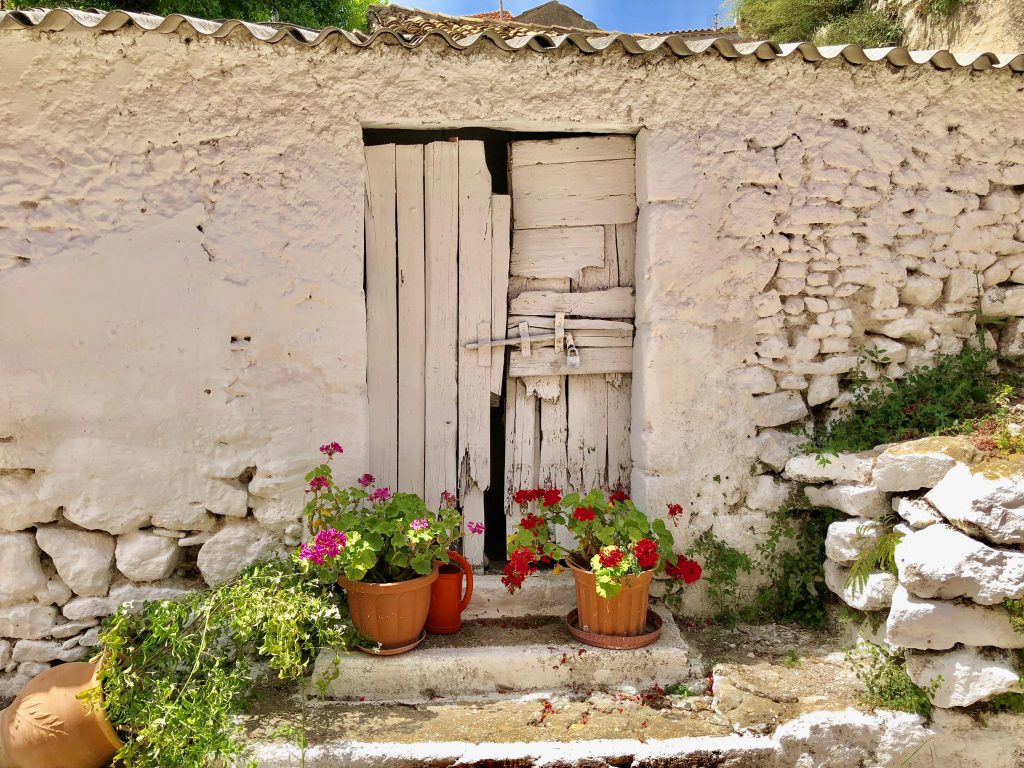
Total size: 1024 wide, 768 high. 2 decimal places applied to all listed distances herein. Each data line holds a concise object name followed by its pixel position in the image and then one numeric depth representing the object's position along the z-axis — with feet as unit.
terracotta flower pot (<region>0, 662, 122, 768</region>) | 9.98
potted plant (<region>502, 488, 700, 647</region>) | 11.53
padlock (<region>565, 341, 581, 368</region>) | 13.56
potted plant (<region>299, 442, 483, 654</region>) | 11.07
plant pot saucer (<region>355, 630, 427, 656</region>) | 11.46
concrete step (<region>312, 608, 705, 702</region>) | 11.41
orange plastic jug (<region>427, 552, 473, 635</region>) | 12.30
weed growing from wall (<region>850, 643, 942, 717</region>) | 10.37
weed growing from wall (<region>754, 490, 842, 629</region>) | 12.97
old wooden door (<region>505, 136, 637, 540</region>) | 13.62
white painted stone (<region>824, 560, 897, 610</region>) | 10.97
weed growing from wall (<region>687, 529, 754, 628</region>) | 13.07
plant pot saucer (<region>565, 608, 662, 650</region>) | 11.83
